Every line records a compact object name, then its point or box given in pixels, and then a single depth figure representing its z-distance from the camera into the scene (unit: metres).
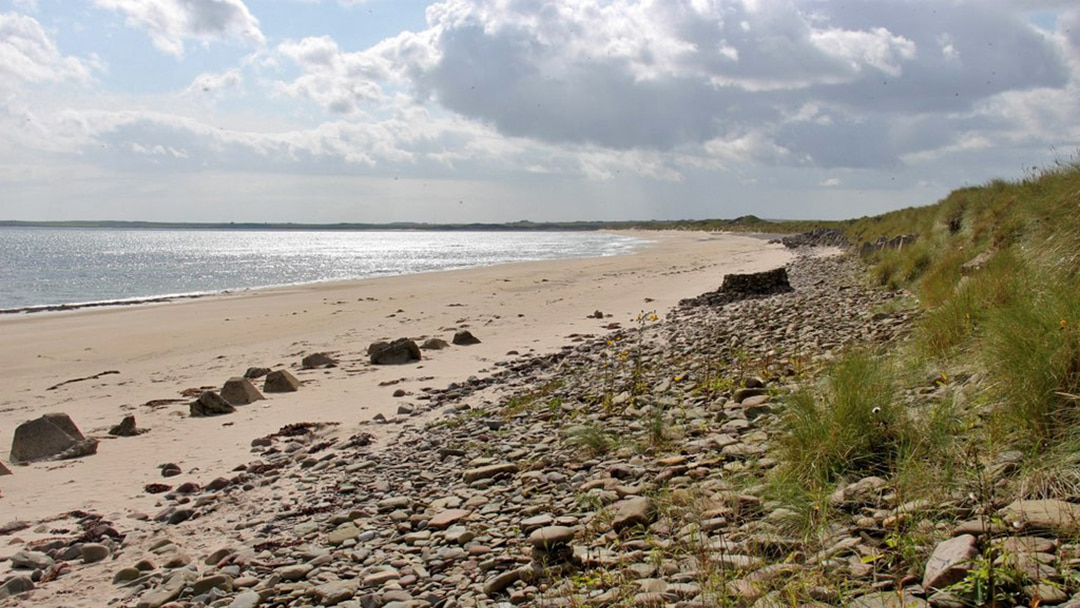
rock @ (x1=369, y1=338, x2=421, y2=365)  11.99
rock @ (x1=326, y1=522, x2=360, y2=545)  4.82
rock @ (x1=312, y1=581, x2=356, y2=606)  3.99
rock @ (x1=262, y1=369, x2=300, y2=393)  10.30
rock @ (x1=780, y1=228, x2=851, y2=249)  49.38
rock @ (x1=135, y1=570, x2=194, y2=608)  4.30
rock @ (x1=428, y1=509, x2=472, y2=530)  4.75
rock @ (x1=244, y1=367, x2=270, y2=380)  11.58
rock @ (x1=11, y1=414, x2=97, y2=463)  7.64
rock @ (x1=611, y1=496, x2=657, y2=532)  4.14
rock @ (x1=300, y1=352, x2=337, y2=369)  12.16
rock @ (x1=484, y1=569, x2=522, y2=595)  3.78
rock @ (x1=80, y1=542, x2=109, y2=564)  5.11
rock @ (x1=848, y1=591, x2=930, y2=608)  2.81
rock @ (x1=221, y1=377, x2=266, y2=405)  9.70
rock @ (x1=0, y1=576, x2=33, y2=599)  4.66
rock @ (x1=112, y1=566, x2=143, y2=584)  4.76
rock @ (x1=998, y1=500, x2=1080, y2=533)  2.96
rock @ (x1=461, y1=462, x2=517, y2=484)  5.56
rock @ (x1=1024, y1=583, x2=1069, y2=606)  2.60
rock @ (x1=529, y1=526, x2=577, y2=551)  4.04
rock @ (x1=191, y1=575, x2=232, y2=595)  4.35
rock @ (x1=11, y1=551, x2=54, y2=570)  5.01
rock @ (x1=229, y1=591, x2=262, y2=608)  4.09
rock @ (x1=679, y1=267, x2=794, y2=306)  17.17
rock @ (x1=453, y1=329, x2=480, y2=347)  13.59
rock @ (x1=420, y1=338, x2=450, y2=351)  13.15
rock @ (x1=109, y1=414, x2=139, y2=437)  8.55
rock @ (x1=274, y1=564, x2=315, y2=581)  4.36
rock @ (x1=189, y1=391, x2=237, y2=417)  9.21
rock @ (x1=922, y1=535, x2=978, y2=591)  2.84
